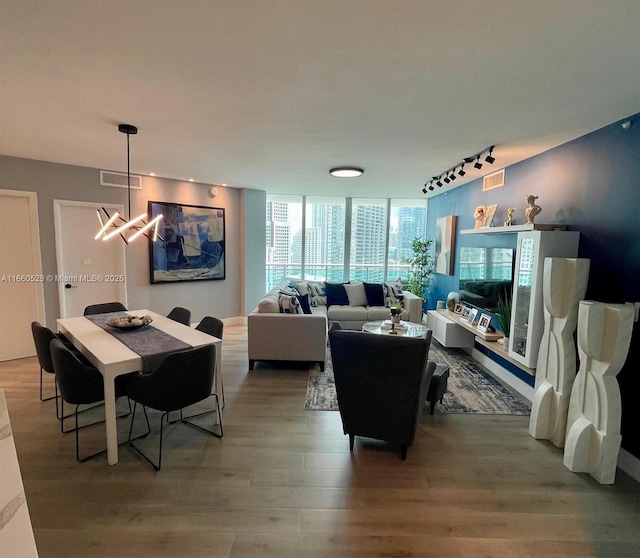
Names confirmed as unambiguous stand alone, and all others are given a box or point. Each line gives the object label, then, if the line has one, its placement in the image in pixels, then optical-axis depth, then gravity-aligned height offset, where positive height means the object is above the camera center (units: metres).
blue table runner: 2.46 -0.78
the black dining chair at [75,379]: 2.38 -0.96
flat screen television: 3.68 -0.25
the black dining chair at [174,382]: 2.33 -0.95
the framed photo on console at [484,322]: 3.88 -0.80
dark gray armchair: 2.31 -0.94
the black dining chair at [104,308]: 3.79 -0.73
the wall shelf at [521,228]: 3.01 +0.25
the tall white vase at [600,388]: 2.22 -0.90
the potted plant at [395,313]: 4.19 -0.76
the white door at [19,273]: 4.08 -0.36
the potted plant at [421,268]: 6.41 -0.31
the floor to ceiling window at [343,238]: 7.19 +0.28
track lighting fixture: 3.38 +1.04
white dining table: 2.33 -0.79
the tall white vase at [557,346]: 2.56 -0.72
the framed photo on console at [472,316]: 4.25 -0.79
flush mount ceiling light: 4.22 +1.01
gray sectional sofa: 4.06 -0.99
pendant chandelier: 2.82 +0.22
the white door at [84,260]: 4.43 -0.21
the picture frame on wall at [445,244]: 5.45 +0.16
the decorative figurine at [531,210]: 3.18 +0.43
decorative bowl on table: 3.08 -0.71
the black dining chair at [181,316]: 3.73 -0.77
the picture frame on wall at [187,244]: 5.23 +0.04
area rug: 3.28 -1.49
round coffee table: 4.01 -0.95
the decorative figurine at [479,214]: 4.26 +0.50
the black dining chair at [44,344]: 2.82 -0.84
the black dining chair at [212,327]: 3.21 -0.77
